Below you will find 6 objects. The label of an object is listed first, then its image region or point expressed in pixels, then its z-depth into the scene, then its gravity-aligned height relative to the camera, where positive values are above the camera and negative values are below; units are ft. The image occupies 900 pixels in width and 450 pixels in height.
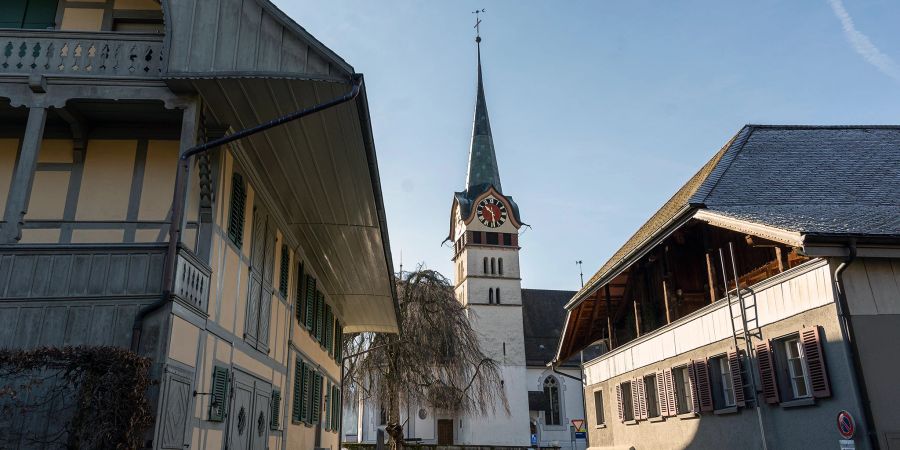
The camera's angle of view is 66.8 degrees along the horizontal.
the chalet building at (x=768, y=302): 33.60 +8.56
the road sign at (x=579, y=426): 76.62 +2.89
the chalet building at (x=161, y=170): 25.52 +13.15
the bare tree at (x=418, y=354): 100.32 +14.57
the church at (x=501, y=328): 188.03 +36.43
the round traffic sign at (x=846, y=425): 32.35 +1.04
